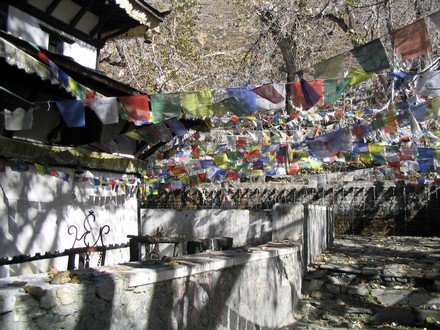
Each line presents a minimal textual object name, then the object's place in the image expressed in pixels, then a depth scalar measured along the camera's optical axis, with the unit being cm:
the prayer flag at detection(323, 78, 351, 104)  711
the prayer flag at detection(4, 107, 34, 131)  669
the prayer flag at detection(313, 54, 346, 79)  687
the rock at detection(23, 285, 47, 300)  322
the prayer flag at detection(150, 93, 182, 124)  761
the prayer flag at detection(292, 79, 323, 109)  725
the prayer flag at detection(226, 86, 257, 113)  749
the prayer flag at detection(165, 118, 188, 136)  954
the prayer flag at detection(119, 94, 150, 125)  780
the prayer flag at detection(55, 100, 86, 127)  734
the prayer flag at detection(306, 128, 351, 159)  1001
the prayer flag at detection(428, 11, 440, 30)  601
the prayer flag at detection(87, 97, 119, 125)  746
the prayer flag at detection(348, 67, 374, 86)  685
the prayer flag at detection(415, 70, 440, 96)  704
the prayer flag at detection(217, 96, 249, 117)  762
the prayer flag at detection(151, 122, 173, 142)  959
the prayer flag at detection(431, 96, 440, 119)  866
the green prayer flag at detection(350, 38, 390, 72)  634
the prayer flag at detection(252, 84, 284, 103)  748
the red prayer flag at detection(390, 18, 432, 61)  616
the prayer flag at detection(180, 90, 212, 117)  751
